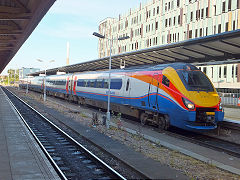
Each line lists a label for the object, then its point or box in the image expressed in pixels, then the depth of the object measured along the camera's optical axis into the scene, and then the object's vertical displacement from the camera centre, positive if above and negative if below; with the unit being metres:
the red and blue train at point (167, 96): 13.64 -0.61
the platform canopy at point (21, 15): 12.22 +3.57
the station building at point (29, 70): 157.32 +8.10
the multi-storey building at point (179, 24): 44.47 +12.30
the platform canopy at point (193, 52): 16.55 +2.72
